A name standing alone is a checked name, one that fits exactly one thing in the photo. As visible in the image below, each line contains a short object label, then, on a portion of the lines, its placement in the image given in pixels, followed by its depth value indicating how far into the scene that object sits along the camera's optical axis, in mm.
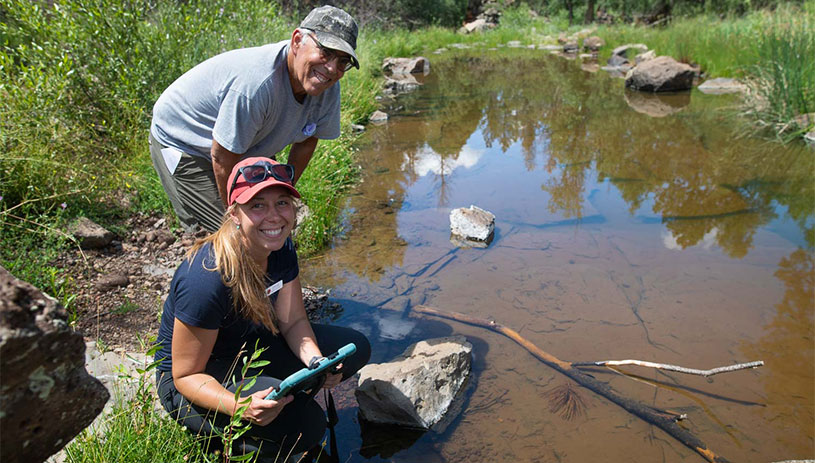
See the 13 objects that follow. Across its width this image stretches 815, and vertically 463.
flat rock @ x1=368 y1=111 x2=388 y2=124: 9492
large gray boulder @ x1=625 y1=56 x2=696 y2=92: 12266
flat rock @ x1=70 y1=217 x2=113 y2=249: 3683
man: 2590
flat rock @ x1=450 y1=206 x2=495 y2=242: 4828
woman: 1978
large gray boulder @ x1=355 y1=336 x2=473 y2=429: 2725
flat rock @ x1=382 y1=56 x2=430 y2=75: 15172
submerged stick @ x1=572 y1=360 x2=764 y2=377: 2818
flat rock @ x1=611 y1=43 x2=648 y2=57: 16652
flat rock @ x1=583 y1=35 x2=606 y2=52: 20562
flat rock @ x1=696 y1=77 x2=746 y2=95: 11840
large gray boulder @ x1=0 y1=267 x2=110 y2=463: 1175
